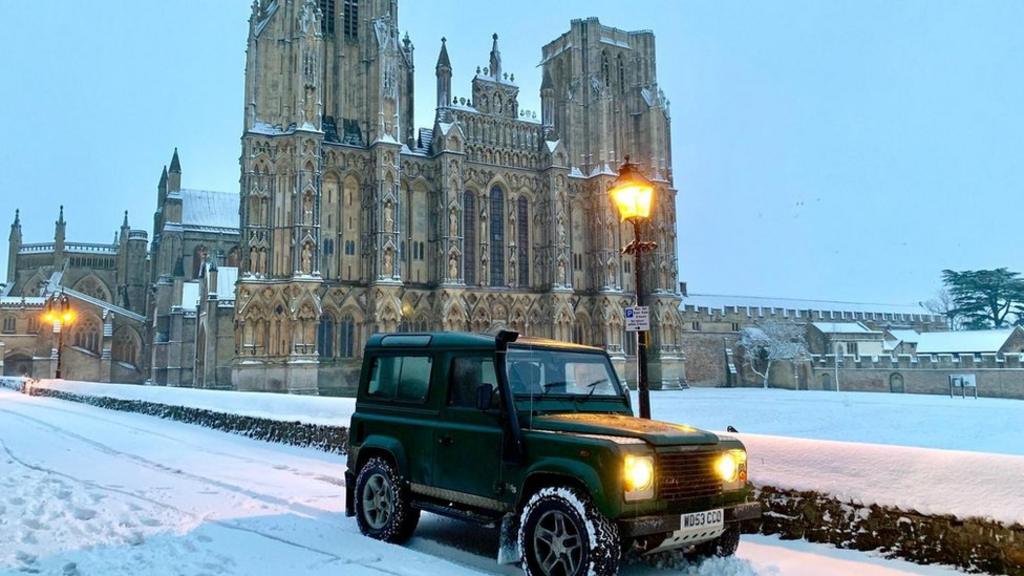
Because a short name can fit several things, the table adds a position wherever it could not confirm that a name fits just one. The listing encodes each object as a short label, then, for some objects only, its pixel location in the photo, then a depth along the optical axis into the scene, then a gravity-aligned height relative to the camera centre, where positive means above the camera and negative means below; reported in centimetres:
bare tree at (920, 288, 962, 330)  7475 +547
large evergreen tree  6725 +544
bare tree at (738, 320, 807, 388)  5566 +48
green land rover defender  529 -91
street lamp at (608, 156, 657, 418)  1052 +235
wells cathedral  3459 +827
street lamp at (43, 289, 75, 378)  4283 +312
